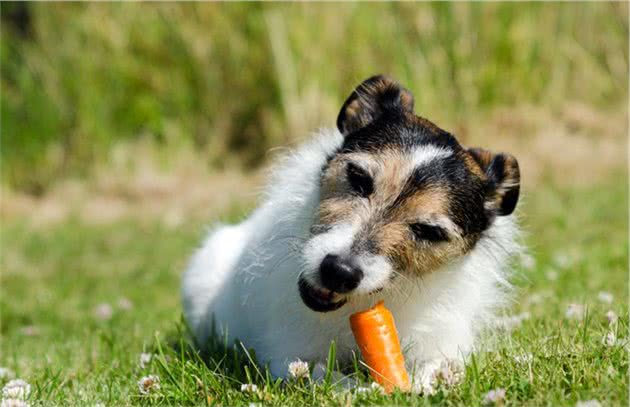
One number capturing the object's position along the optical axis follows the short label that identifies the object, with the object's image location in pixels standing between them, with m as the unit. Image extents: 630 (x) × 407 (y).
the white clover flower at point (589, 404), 3.10
